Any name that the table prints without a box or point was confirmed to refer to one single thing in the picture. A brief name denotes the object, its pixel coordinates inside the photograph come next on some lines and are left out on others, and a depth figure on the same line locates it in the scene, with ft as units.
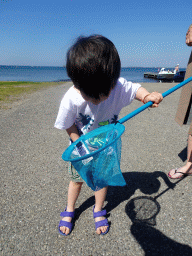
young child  3.74
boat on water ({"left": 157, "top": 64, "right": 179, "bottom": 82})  70.38
